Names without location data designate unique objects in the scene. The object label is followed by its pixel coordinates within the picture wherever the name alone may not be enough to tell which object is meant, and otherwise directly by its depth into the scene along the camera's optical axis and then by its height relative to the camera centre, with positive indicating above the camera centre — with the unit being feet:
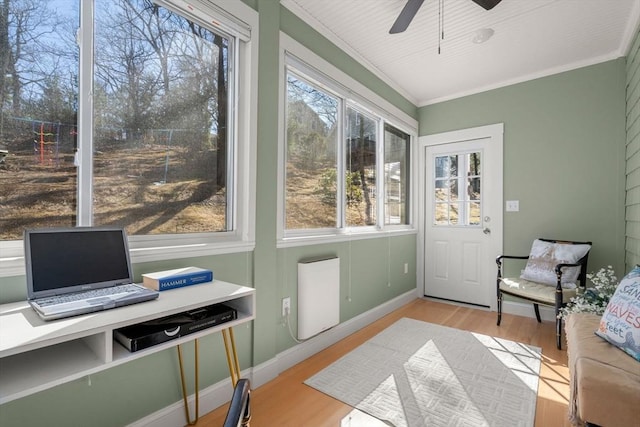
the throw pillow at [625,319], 4.83 -1.67
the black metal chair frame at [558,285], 8.59 -2.07
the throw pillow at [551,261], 9.34 -1.43
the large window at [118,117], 4.21 +1.47
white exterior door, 11.98 -0.01
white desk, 2.77 -1.25
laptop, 3.53 -0.75
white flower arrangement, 7.42 -2.08
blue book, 4.39 -0.95
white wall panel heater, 7.79 -2.10
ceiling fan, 6.05 +3.90
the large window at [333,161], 8.16 +1.57
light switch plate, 11.50 +0.28
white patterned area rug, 5.77 -3.57
